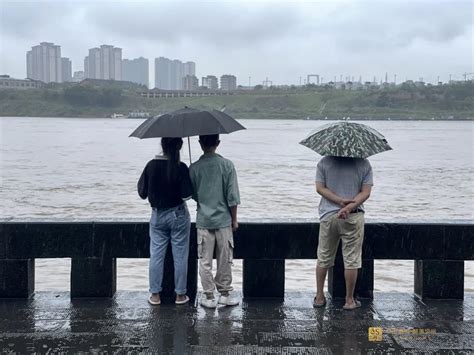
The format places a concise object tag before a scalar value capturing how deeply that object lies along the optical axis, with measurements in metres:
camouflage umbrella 5.73
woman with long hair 5.93
